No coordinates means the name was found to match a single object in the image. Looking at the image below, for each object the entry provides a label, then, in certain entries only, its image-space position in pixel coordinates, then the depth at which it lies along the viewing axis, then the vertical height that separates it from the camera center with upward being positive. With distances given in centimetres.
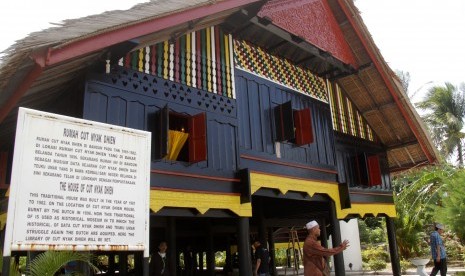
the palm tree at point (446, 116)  2659 +824
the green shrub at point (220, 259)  2715 -4
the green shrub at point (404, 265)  1570 -54
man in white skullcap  526 -1
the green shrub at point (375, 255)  2014 -16
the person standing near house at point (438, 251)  857 -5
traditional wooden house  619 +275
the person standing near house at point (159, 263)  726 -3
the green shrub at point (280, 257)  2608 -9
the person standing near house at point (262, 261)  882 -10
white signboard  372 +72
